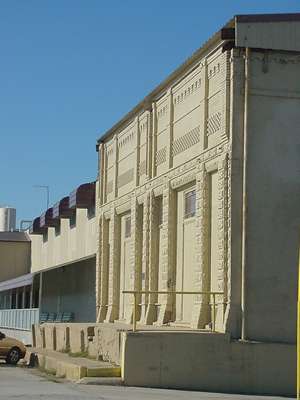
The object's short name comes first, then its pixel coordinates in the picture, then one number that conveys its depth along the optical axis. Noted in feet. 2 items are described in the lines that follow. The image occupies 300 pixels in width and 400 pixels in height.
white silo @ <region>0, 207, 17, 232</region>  349.74
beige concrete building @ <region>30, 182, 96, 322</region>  136.36
